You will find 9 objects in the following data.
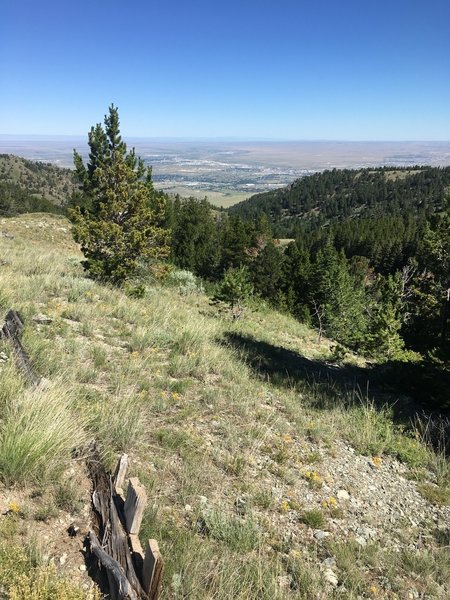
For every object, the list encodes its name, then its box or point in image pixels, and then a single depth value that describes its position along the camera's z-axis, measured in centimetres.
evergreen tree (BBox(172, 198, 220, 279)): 5450
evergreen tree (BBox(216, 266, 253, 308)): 1816
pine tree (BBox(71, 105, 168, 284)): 1257
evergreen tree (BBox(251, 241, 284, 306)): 4956
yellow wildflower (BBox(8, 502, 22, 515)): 288
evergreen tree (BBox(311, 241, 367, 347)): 2491
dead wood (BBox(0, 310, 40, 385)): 468
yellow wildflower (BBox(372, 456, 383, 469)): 519
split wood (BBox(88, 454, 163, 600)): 241
